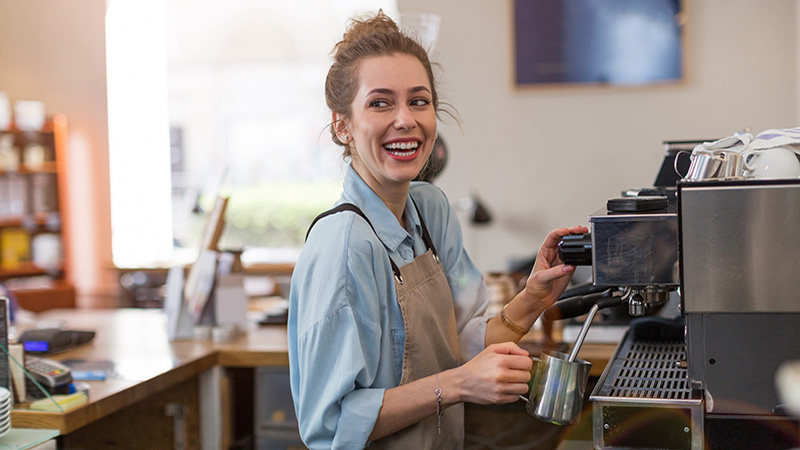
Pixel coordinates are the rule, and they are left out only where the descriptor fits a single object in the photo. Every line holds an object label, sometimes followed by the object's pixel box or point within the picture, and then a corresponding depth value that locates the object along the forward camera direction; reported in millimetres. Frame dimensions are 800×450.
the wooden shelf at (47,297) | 5344
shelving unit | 5469
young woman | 1168
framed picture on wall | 3875
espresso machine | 948
